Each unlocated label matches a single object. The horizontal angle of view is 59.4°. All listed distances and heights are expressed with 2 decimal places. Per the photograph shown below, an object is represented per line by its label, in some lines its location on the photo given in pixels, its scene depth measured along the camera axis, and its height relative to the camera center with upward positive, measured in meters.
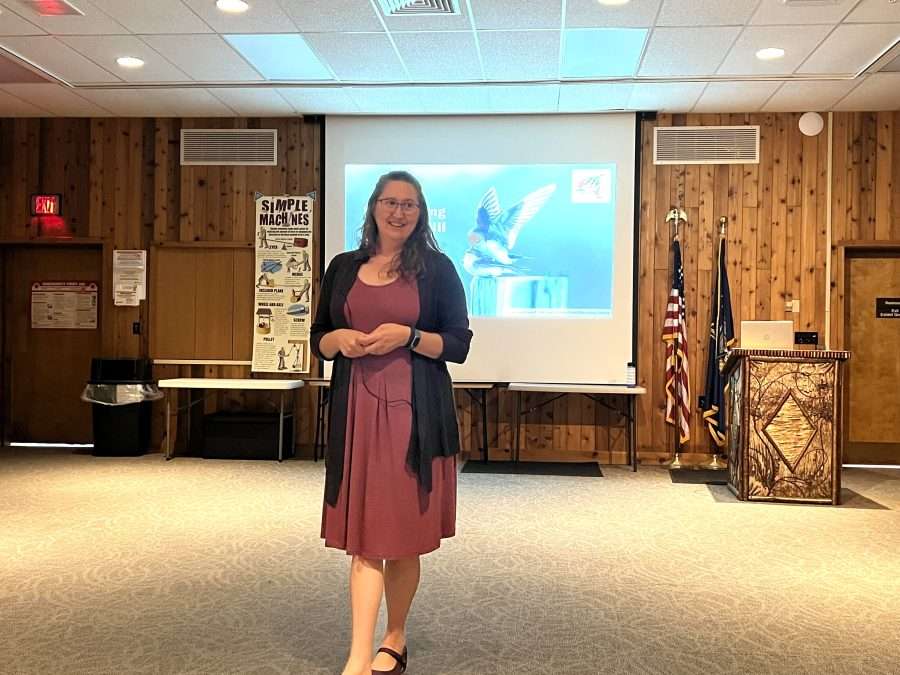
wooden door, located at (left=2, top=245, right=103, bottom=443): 7.38 -0.33
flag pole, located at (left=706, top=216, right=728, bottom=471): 6.47 -1.00
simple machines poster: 6.97 +0.38
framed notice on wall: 7.37 +0.17
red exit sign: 7.15 +1.07
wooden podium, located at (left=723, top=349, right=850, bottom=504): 4.90 -0.55
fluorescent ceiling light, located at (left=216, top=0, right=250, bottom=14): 4.60 +1.89
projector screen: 6.67 +0.84
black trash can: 6.66 -0.65
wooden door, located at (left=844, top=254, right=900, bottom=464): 6.75 -0.15
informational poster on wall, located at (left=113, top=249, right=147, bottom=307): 7.12 +0.43
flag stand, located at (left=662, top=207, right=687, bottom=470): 6.62 +0.97
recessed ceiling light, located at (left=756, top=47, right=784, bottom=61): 5.22 +1.89
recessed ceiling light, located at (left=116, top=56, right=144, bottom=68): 5.59 +1.88
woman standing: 2.13 -0.20
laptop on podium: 5.15 +0.01
